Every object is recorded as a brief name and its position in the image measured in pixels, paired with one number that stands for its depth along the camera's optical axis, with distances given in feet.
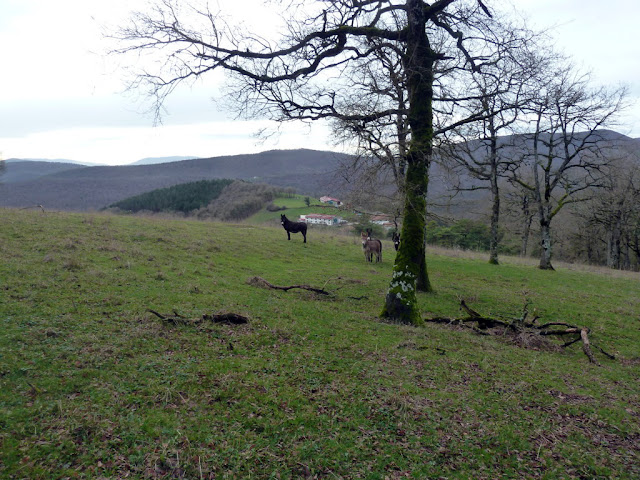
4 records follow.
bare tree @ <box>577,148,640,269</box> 117.80
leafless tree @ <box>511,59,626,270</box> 75.20
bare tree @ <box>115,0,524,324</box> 31.68
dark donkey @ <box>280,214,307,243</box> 78.95
